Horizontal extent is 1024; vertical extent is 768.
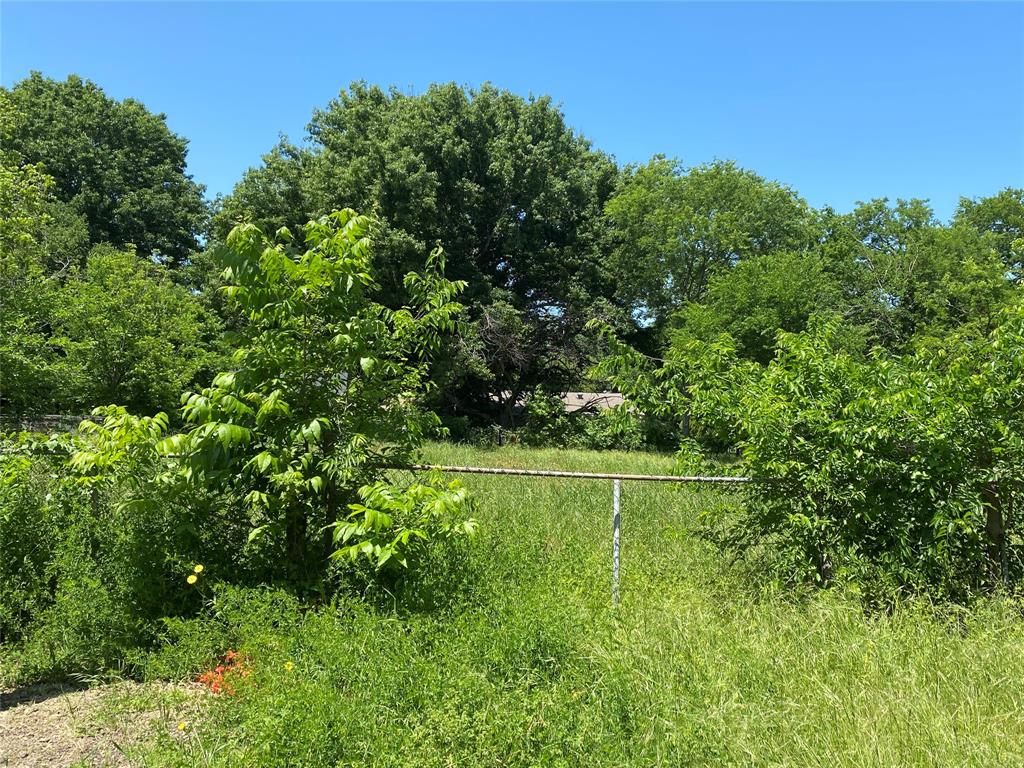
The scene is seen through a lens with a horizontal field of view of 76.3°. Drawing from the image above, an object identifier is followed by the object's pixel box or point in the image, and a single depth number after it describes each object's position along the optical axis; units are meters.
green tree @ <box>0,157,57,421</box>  10.82
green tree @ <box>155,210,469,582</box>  4.03
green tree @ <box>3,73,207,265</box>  28.47
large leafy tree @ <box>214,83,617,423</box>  19.98
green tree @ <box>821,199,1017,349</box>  23.59
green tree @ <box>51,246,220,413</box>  14.12
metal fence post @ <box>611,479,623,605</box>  4.75
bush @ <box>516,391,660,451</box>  22.91
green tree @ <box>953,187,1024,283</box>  32.47
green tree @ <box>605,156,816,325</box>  23.84
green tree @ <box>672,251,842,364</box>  20.11
